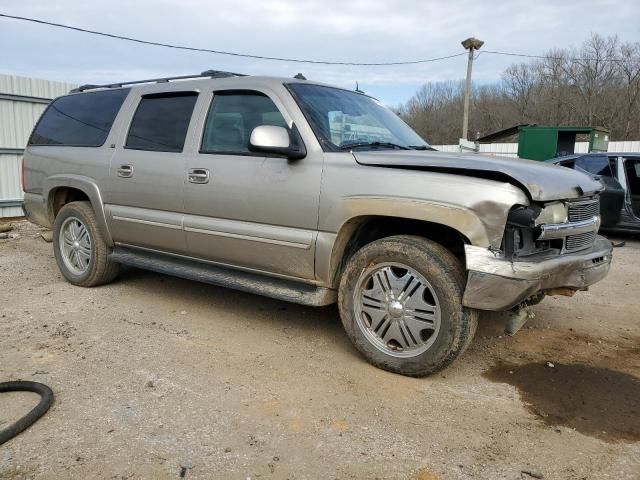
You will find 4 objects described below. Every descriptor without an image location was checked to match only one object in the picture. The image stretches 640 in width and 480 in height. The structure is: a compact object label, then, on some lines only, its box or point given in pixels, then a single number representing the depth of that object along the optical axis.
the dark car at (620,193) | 8.58
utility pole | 22.83
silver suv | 3.04
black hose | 2.64
